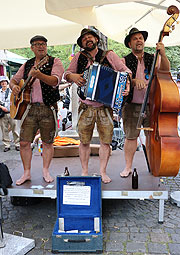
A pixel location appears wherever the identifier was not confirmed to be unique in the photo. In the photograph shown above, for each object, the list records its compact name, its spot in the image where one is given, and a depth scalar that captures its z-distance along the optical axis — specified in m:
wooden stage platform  3.07
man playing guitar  3.16
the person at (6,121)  6.80
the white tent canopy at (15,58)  13.59
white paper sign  2.89
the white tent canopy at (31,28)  4.64
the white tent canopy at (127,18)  3.95
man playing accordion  3.09
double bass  2.62
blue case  2.82
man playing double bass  3.25
